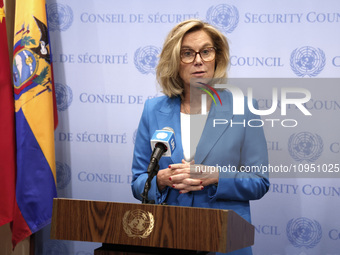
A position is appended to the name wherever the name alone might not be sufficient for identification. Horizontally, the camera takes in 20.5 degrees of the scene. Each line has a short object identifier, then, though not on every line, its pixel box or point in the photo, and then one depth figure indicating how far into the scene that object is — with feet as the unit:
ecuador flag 12.84
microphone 9.48
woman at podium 10.43
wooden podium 8.85
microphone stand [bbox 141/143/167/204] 9.32
